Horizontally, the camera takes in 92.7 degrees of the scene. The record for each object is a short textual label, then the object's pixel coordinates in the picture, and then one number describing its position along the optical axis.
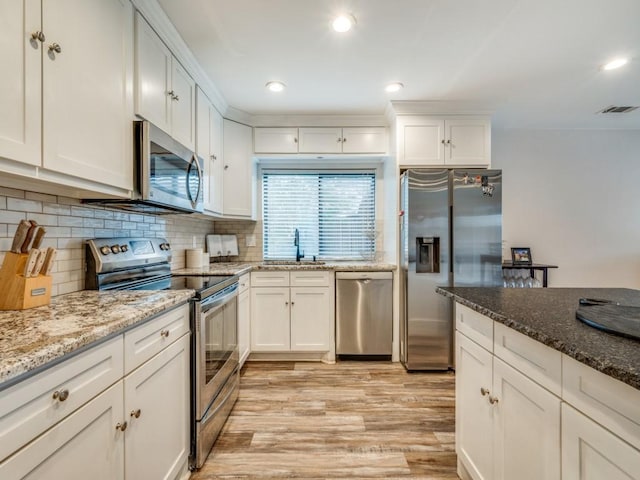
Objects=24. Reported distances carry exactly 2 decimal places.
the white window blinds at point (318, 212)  3.65
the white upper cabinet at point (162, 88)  1.58
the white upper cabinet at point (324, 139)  3.18
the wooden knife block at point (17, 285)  1.08
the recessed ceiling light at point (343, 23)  1.75
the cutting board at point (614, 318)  0.85
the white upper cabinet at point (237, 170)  3.02
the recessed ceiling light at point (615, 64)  2.18
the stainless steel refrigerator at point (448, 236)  2.74
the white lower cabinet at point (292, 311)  2.97
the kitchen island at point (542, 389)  0.69
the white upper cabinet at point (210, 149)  2.40
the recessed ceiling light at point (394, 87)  2.53
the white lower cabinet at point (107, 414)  0.68
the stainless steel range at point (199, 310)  1.56
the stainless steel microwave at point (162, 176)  1.54
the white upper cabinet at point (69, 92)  0.94
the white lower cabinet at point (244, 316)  2.68
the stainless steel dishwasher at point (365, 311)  2.94
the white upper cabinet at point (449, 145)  2.94
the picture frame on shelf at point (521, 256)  3.32
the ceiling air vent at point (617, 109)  2.97
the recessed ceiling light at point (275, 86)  2.52
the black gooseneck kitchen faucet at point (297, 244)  3.50
